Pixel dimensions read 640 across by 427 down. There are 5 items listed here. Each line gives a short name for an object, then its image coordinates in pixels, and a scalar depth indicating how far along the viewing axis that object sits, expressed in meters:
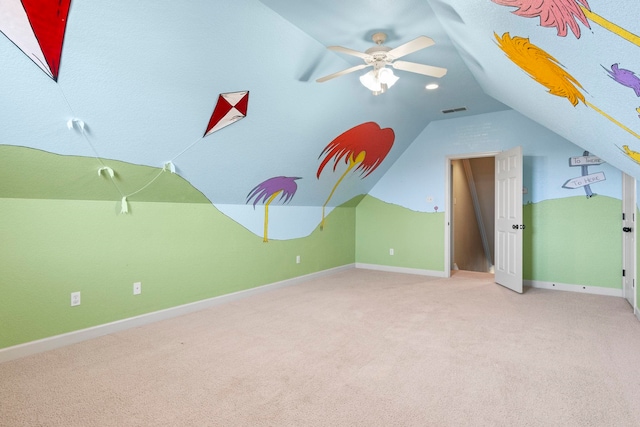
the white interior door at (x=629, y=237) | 3.72
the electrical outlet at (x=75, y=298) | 2.71
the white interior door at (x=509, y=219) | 4.38
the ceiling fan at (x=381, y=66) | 2.47
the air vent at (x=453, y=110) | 4.88
